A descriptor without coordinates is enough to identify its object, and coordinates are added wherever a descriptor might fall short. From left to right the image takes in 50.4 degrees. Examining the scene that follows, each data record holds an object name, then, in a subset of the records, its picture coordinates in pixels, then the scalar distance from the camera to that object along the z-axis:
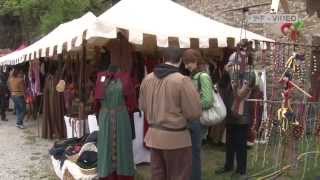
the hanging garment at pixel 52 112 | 7.54
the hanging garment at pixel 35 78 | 9.40
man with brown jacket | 3.40
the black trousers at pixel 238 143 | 4.67
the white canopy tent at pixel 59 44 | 4.24
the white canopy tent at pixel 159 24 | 4.08
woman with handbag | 3.93
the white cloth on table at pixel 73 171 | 4.34
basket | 4.56
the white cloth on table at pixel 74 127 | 5.60
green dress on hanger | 4.13
